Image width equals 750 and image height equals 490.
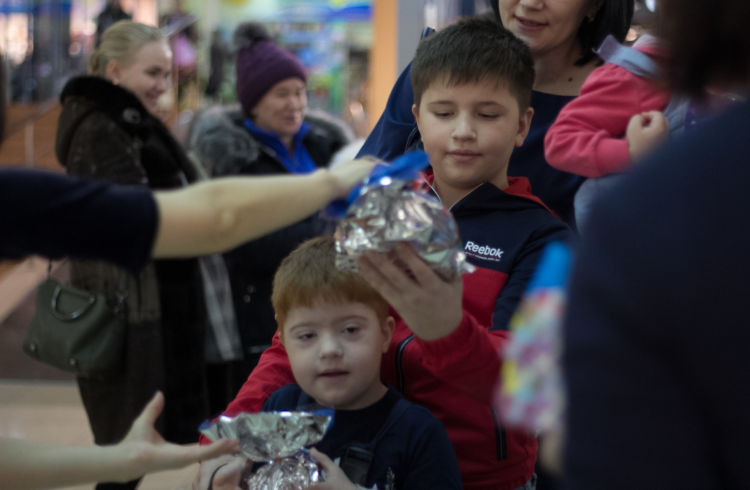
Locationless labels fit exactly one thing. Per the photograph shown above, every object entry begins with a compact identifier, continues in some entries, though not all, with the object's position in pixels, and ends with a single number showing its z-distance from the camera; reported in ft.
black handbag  10.42
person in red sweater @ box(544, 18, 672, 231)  6.35
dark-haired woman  6.56
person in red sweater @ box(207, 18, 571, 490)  5.39
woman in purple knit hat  12.39
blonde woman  10.71
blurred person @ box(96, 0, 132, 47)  31.94
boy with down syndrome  5.18
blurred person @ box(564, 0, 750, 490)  2.44
